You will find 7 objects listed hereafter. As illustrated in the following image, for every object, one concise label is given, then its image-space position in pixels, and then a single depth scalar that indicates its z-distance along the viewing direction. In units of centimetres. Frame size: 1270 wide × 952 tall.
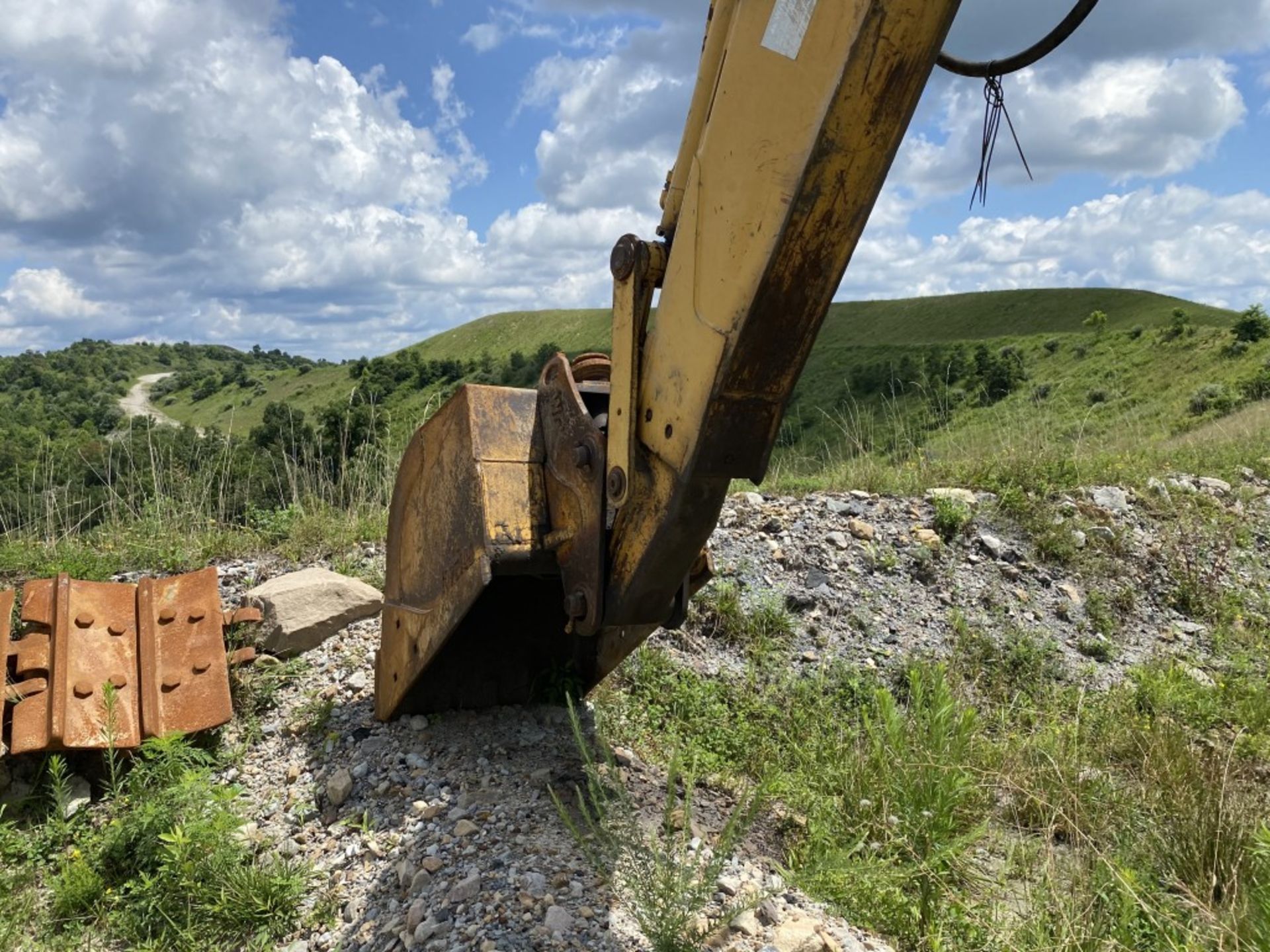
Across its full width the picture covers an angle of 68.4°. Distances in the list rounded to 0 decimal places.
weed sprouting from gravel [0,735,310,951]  270
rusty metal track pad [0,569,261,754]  332
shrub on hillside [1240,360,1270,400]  1872
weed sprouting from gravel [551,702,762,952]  225
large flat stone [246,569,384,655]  415
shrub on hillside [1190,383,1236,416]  1780
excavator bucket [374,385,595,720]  283
